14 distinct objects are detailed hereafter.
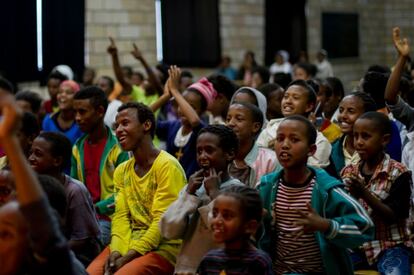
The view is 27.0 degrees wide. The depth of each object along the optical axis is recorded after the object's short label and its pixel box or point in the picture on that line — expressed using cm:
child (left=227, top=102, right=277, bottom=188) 496
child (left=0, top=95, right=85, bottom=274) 299
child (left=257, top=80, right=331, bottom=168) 564
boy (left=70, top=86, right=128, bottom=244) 559
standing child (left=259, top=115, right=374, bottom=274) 403
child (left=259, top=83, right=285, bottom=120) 655
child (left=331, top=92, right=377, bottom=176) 556
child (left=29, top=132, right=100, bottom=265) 446
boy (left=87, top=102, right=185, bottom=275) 470
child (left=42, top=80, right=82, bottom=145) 682
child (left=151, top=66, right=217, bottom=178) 589
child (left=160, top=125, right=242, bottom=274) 430
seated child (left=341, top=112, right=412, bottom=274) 452
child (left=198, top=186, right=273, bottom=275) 365
